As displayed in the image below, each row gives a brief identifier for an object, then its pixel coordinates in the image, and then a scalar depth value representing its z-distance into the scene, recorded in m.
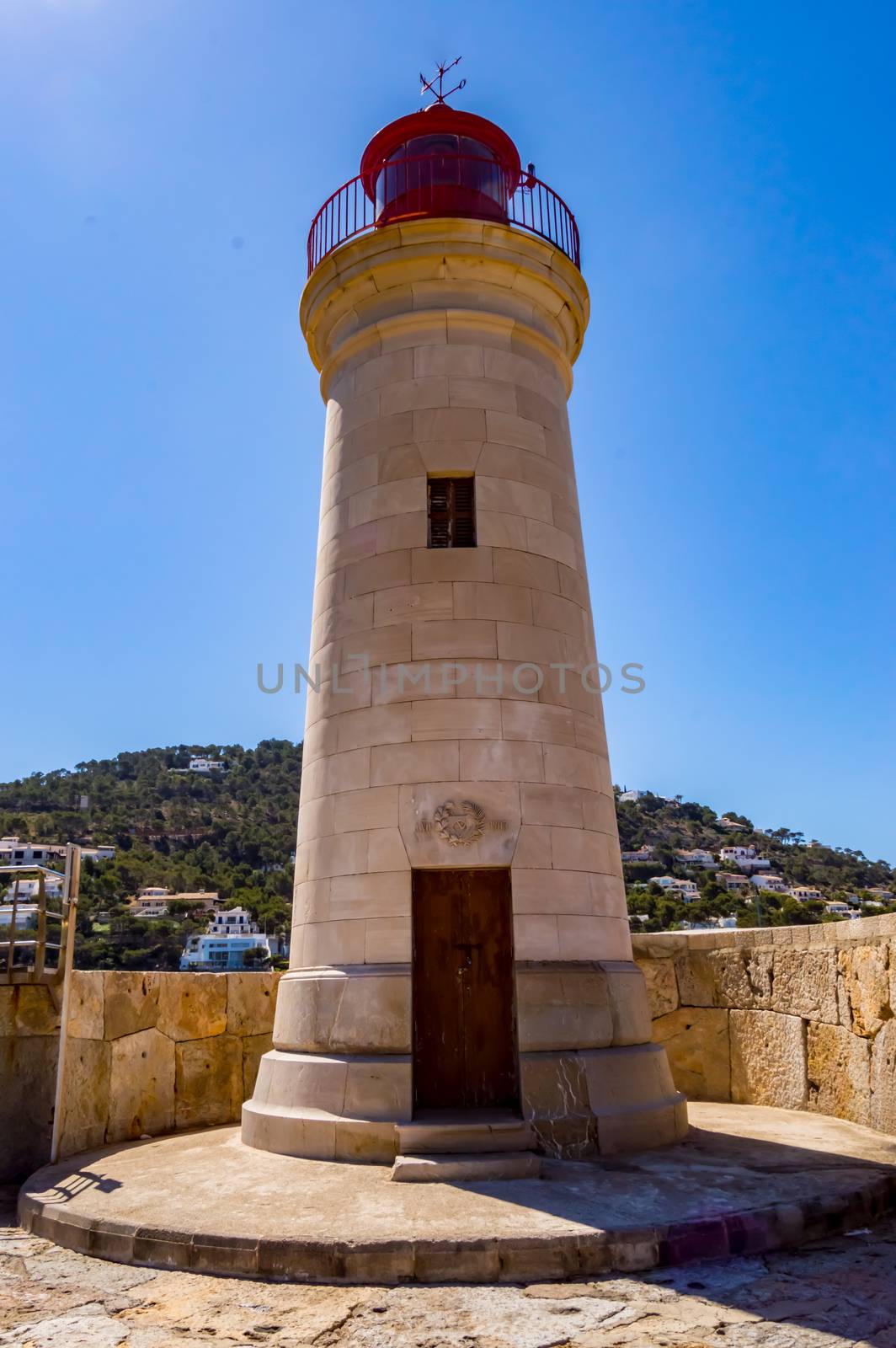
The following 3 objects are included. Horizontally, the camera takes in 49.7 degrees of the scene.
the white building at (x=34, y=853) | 59.88
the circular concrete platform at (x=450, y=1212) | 5.04
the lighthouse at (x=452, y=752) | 7.54
